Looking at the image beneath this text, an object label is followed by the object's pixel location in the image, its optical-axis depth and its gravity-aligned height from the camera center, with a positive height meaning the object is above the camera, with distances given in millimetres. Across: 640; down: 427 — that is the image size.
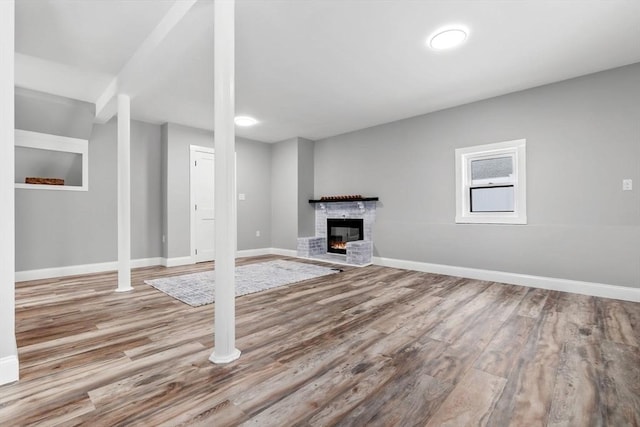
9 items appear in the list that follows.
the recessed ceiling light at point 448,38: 2662 +1649
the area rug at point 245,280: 3389 -939
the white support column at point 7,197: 1598 +95
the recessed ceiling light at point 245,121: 5078 +1658
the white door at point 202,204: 5598 +186
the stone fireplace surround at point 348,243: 5383 -417
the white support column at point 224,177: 1902 +237
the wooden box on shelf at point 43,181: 4145 +487
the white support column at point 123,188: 3639 +323
